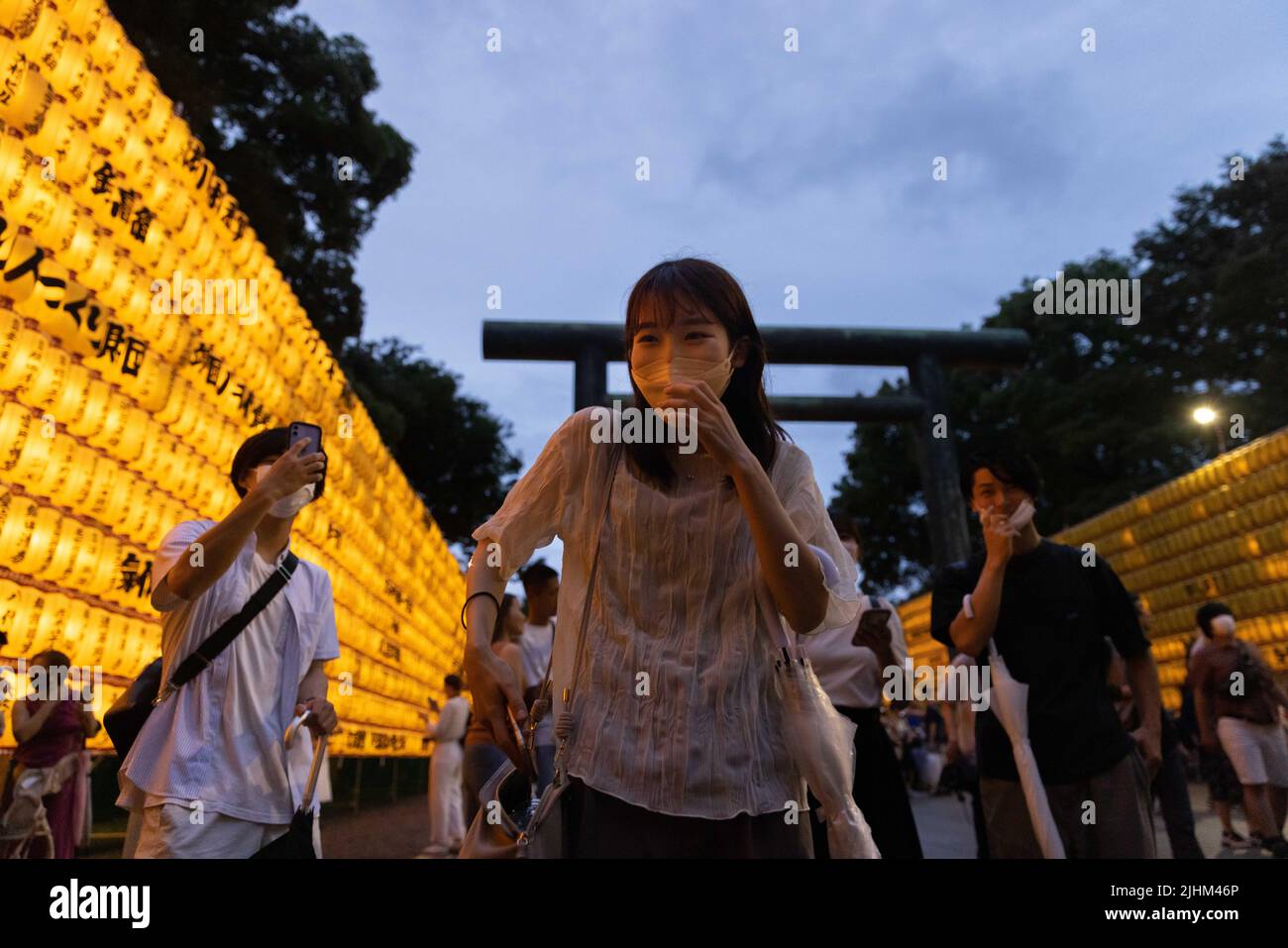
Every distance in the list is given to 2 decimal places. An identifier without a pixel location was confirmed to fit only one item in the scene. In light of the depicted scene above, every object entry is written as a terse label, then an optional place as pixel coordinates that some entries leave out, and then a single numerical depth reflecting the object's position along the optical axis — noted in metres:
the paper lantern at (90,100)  5.66
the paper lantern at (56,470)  5.25
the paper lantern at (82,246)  5.57
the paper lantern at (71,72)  5.46
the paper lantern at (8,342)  4.89
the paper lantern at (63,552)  5.36
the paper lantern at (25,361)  4.95
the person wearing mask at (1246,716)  6.55
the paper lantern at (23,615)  5.12
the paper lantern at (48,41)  5.18
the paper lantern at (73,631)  5.50
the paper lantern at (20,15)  4.93
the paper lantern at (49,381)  5.13
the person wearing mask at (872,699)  3.67
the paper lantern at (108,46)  5.80
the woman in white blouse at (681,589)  1.43
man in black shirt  2.86
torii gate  8.96
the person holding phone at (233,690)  2.46
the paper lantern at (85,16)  5.47
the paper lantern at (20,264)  4.94
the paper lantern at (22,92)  4.93
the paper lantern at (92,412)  5.55
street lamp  11.54
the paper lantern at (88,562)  5.58
